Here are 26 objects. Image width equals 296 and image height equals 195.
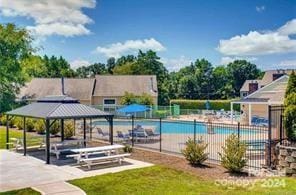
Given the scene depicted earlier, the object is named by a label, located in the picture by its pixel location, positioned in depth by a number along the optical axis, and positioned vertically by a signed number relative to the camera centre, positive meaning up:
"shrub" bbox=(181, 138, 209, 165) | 13.02 -2.03
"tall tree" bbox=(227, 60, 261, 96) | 75.75 +6.25
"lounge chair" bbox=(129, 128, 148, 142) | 20.06 -2.06
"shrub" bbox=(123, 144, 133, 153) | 16.17 -2.32
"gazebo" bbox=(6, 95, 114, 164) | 14.49 -0.55
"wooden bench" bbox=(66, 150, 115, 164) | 13.70 -2.28
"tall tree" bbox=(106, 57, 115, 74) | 89.86 +9.36
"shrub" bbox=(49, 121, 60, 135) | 23.25 -2.01
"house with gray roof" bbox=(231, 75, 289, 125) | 23.11 +0.05
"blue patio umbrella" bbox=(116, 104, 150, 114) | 23.38 -0.66
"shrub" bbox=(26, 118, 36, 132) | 25.88 -1.94
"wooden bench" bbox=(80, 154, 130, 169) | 13.08 -2.35
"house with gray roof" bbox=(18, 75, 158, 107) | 46.81 +1.56
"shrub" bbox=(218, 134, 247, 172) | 11.74 -1.89
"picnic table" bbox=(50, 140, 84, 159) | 15.23 -2.26
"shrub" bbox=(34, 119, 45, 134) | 23.98 -1.94
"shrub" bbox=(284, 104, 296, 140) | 11.95 -0.73
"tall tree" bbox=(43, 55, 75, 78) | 71.62 +6.71
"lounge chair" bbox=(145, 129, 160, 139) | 20.22 -2.01
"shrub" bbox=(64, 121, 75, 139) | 21.48 -1.93
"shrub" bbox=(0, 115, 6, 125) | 31.38 -1.93
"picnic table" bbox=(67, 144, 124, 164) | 13.77 -2.12
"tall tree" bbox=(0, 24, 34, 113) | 34.31 +3.69
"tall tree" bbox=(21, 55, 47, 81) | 40.06 +4.23
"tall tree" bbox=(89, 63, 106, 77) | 91.81 +8.23
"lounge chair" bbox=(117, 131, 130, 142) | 20.00 -2.12
